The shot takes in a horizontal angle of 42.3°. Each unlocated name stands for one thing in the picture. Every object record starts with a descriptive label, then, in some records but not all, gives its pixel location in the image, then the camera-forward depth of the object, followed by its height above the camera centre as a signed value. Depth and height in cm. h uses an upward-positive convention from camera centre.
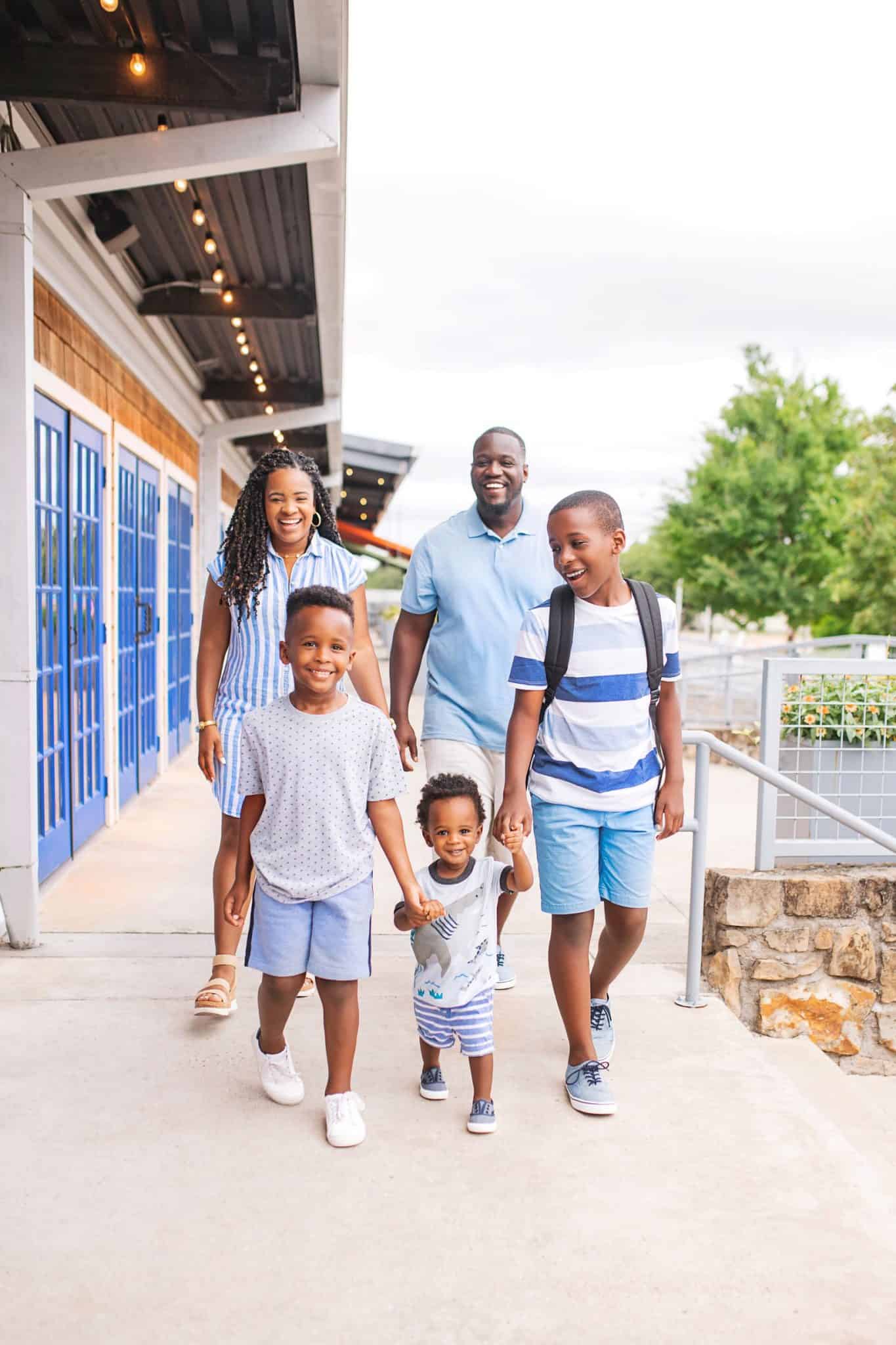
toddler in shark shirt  275 -82
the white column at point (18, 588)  392 -3
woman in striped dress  322 -5
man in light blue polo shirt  341 -3
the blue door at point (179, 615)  948 -27
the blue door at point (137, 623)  731 -27
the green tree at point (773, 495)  2688 +239
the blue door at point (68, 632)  519 -25
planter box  505 -83
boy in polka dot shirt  266 -57
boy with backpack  291 -39
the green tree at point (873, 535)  1944 +109
